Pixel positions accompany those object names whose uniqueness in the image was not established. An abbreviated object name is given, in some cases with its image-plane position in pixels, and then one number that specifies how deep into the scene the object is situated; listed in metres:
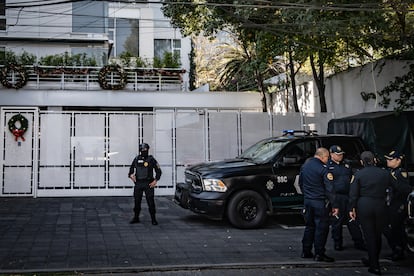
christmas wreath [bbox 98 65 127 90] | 18.25
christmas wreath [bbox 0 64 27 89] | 17.44
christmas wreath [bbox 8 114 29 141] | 14.02
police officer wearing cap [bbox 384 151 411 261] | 7.24
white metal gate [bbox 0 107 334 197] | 14.14
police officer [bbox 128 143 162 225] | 10.11
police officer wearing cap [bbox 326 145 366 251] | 7.84
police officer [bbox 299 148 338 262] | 7.15
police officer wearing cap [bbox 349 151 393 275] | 6.69
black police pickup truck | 9.77
